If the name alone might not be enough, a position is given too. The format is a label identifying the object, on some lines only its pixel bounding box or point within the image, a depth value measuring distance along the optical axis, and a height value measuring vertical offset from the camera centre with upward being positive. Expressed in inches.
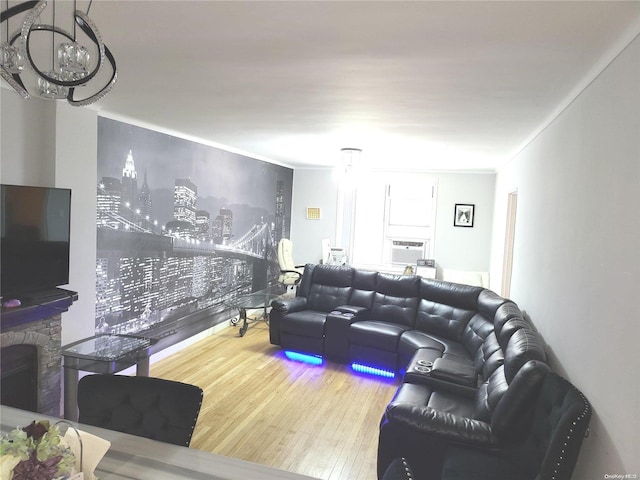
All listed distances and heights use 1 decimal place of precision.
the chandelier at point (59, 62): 49.3 +16.7
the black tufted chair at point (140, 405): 76.3 -35.4
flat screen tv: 116.6 -10.7
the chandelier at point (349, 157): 212.4 +30.1
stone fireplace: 120.4 -45.9
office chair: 281.1 -35.5
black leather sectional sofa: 97.4 -45.4
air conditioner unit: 313.7 -21.8
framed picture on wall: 298.8 +6.5
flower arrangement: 47.6 -28.4
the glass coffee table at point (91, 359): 134.5 -48.6
